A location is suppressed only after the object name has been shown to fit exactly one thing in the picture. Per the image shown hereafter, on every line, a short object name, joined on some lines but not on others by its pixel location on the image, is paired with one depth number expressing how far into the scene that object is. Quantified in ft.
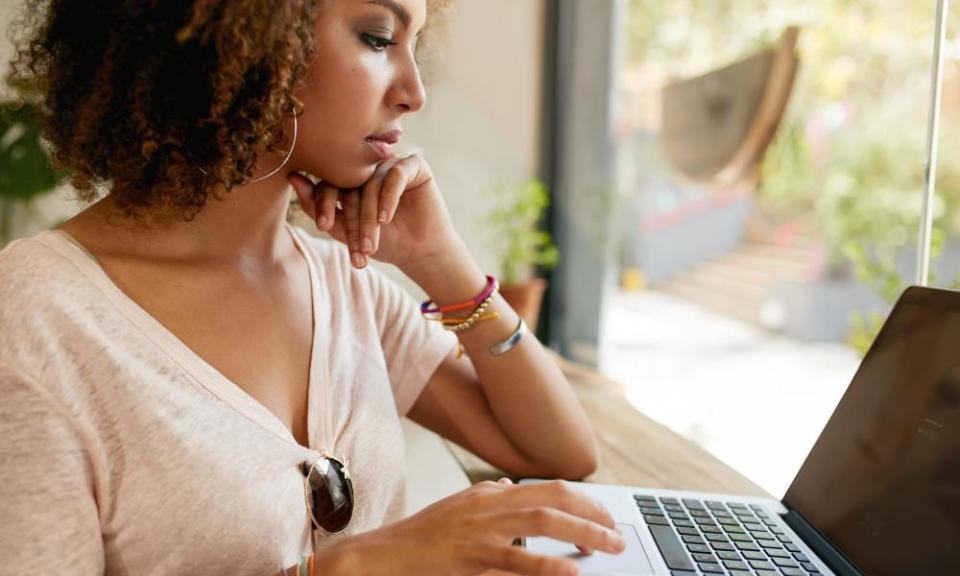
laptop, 2.23
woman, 2.27
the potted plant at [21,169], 7.02
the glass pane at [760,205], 5.27
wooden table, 3.56
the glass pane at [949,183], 3.60
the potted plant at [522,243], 7.42
